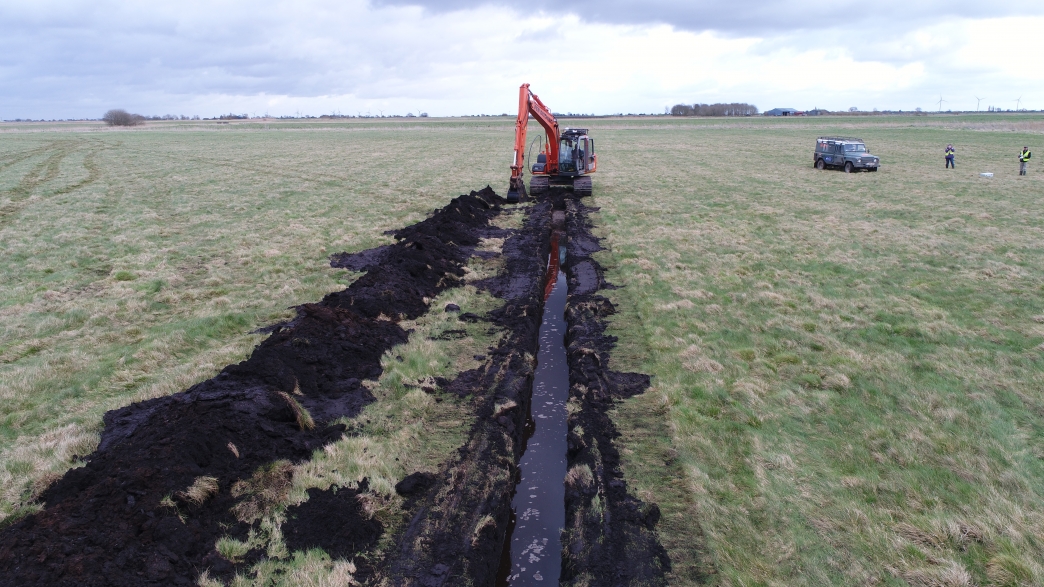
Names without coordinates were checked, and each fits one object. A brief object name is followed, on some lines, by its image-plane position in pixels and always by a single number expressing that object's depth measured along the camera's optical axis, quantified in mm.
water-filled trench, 5621
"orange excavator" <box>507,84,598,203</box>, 25641
